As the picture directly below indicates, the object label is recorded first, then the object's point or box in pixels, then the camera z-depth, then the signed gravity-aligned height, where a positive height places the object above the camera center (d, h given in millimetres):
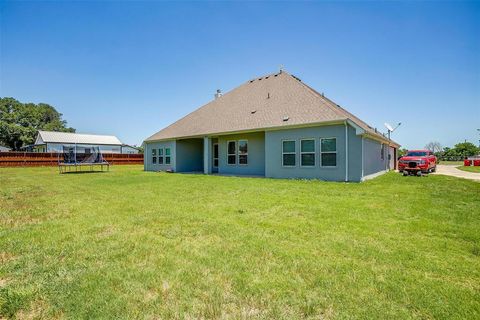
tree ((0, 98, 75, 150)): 49909 +8526
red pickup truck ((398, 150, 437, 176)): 15034 -505
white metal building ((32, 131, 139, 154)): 39531 +2528
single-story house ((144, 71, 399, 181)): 12000 +987
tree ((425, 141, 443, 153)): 66288 +2418
